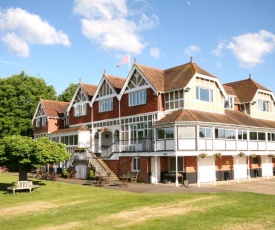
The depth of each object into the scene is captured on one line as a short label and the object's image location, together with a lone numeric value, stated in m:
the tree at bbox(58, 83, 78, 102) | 65.31
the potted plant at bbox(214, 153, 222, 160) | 29.30
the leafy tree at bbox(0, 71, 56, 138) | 52.62
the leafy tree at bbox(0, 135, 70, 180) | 23.73
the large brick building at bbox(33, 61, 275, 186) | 29.33
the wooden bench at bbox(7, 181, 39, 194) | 23.61
